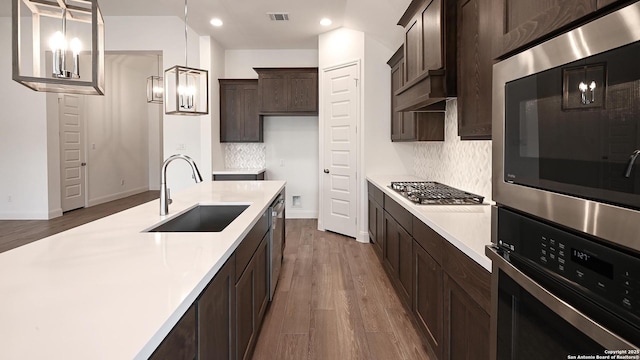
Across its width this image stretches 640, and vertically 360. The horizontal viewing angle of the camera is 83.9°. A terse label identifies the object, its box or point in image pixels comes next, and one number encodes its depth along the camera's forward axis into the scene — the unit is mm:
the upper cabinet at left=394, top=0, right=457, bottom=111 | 2346
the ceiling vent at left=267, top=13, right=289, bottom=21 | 5047
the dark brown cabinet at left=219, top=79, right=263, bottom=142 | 6297
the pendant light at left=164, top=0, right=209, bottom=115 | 2863
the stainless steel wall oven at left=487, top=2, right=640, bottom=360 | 650
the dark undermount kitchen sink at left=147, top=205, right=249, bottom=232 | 2471
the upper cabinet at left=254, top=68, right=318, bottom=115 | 6031
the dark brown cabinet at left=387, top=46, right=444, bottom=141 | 3613
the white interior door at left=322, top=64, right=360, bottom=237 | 5164
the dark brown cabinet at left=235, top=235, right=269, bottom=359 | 1743
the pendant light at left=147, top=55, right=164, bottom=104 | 5516
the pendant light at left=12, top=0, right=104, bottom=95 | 1344
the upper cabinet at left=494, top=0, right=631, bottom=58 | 759
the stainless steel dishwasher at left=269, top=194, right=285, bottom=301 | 2875
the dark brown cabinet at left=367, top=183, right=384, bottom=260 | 3913
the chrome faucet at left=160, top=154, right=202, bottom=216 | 2023
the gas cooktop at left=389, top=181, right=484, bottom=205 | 2430
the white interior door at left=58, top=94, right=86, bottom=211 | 6785
